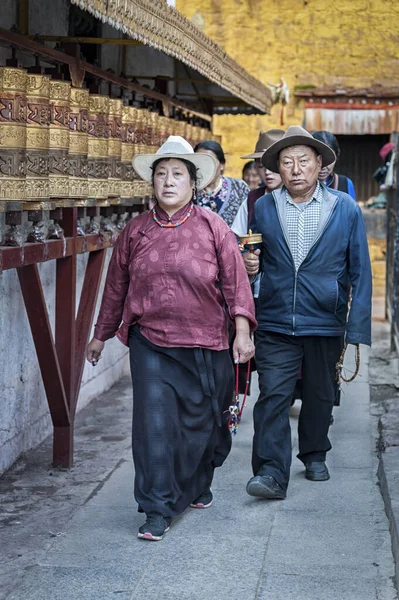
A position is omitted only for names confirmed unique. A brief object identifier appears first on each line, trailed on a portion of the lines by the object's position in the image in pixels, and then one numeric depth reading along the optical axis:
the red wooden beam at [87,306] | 6.30
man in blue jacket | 5.46
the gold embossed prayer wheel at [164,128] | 7.66
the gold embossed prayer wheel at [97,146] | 5.79
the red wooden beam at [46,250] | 4.90
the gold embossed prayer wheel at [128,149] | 6.53
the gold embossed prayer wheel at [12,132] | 4.52
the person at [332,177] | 6.66
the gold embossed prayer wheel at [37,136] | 4.76
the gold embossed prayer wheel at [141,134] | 6.87
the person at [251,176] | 9.39
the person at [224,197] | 7.35
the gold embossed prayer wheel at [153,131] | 7.23
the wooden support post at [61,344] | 5.67
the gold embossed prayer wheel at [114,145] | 6.17
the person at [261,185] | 6.00
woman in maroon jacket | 4.85
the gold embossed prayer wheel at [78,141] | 5.43
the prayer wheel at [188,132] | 8.90
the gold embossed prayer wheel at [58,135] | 5.12
